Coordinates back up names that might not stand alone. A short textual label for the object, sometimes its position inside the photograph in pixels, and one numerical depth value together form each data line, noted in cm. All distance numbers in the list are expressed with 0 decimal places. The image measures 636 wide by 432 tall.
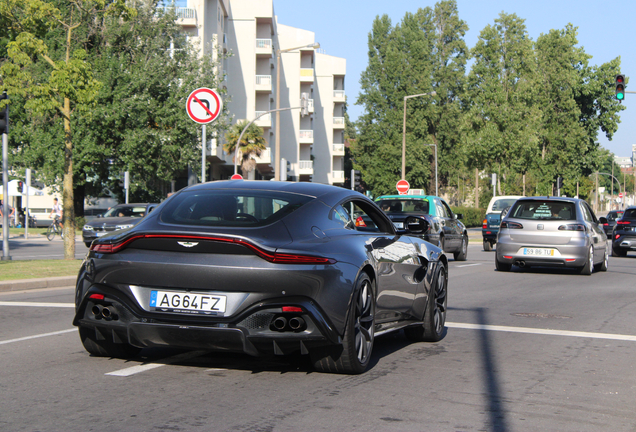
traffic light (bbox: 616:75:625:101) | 2762
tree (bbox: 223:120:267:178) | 5344
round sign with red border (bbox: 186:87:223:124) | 1371
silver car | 1672
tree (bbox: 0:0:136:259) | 1745
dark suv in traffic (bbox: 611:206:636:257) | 2552
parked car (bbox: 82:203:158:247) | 2394
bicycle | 3691
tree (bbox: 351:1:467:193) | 7444
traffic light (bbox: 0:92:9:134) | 1752
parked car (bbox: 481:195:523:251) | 2803
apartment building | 5197
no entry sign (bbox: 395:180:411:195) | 3728
